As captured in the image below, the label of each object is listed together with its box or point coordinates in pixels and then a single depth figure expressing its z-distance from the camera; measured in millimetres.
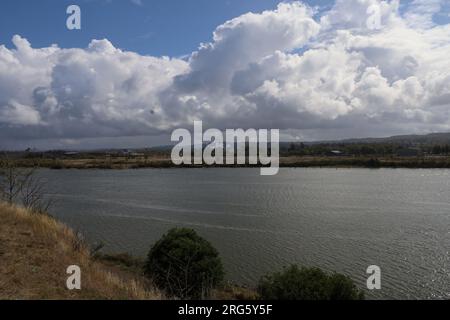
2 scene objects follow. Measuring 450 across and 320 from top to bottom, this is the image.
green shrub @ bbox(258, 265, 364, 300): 9750
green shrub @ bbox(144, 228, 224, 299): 12086
